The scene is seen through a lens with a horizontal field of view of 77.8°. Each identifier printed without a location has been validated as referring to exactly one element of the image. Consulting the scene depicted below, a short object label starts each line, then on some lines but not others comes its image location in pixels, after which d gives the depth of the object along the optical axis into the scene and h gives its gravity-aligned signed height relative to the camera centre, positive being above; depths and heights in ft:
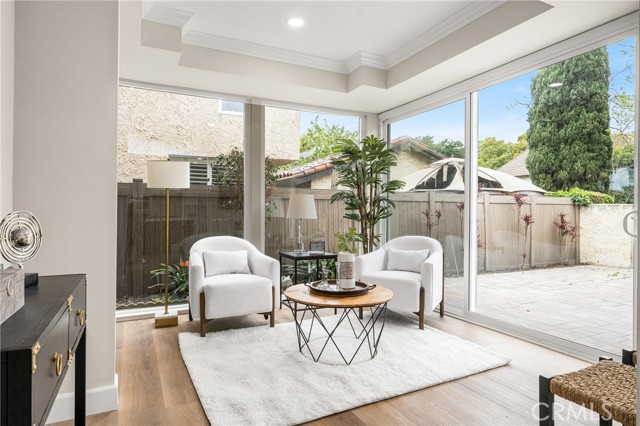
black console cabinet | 3.05 -1.24
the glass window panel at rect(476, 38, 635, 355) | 9.69 +0.40
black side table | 15.12 -1.66
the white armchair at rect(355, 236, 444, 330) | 12.39 -2.03
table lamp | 15.37 +0.24
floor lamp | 12.49 +1.14
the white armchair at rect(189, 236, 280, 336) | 11.58 -2.06
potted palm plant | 15.67 +1.33
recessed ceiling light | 11.81 +5.77
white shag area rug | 7.41 -3.59
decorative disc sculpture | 4.40 -0.28
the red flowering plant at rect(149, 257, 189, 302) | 14.94 -2.49
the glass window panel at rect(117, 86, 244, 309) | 14.17 +1.03
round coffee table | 9.16 -2.09
